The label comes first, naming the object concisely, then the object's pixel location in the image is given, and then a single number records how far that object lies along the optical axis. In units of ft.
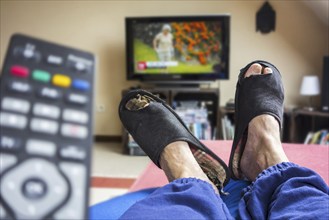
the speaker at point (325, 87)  7.59
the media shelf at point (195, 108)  8.19
